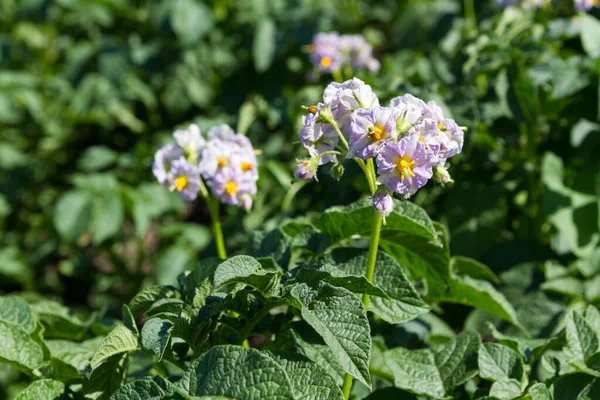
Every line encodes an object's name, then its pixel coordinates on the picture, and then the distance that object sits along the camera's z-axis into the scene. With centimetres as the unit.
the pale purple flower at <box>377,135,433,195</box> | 78
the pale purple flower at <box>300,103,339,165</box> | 81
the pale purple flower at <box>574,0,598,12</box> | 118
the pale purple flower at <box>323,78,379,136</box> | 81
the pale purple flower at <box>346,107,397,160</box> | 78
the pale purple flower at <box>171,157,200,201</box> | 97
